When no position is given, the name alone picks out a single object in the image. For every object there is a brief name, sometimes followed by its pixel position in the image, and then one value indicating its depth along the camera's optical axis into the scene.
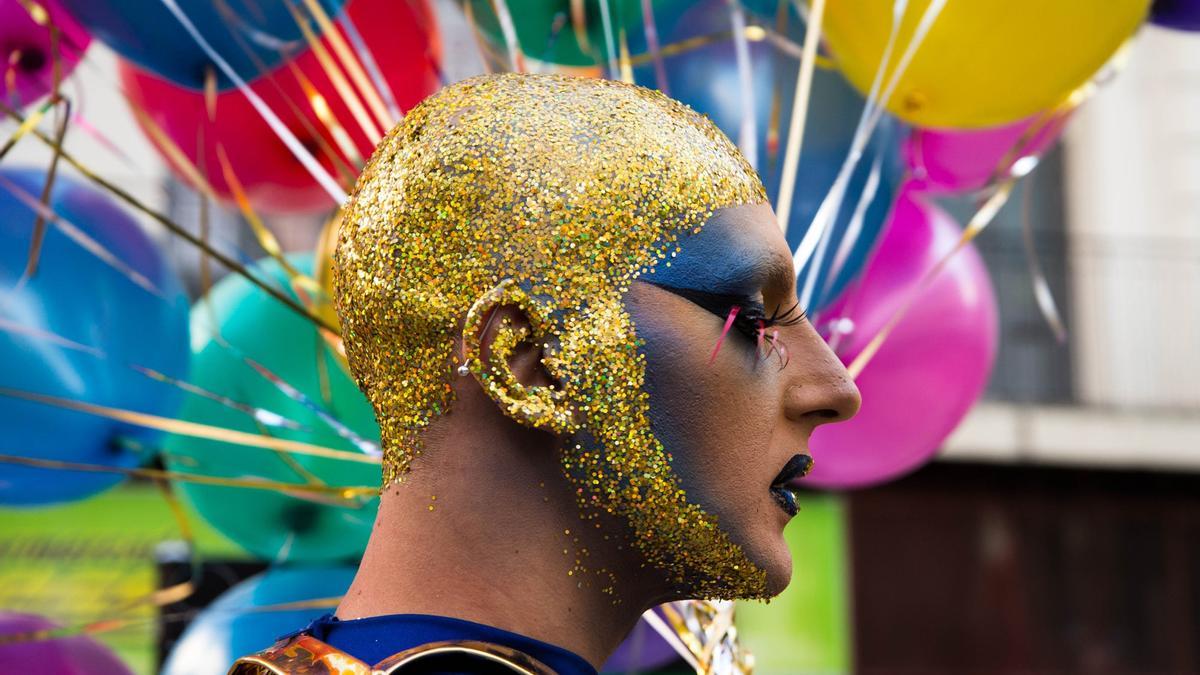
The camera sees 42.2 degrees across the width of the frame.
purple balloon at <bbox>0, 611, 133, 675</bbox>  2.62
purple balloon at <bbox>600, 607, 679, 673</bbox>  3.01
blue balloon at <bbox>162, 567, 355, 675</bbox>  2.71
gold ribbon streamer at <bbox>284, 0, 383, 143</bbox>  2.40
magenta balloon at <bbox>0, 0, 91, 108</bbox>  2.60
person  1.42
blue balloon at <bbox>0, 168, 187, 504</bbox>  2.55
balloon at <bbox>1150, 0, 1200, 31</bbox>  2.67
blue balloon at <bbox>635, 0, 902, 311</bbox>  2.64
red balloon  2.73
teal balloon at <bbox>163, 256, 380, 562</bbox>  2.81
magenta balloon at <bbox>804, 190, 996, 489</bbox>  3.00
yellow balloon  2.46
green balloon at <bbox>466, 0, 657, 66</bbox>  2.67
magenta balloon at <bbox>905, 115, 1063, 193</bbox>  3.07
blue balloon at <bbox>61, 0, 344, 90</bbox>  2.39
